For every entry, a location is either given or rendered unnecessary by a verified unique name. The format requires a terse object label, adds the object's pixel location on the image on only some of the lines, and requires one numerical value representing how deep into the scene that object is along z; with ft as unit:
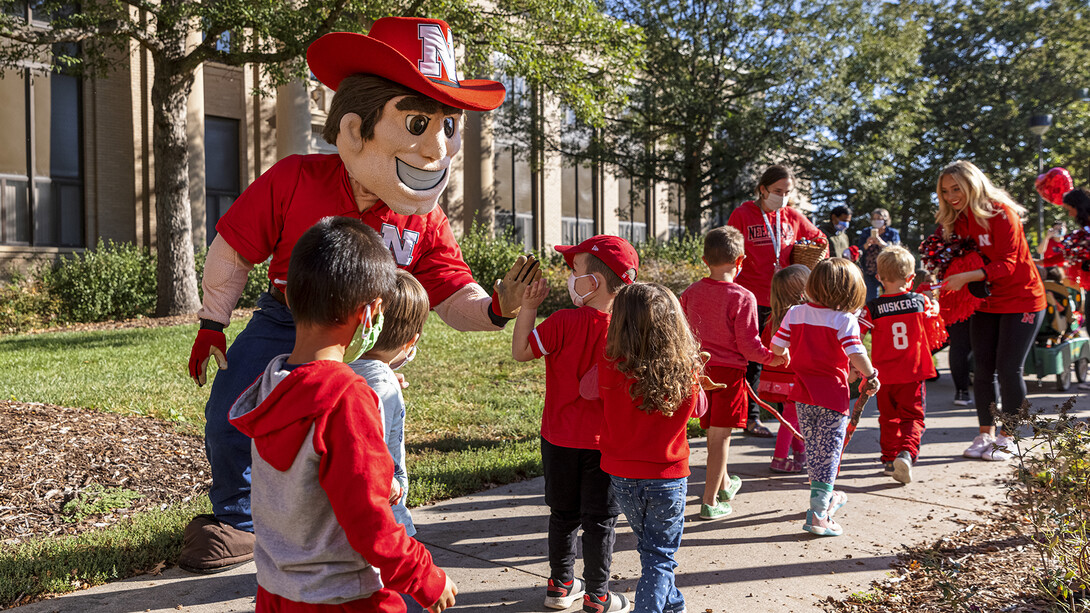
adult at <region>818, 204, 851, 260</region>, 36.88
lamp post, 67.10
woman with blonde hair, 18.45
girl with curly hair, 10.23
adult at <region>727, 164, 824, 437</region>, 20.10
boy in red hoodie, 6.39
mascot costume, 11.21
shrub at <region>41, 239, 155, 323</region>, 48.49
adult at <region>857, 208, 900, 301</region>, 41.09
